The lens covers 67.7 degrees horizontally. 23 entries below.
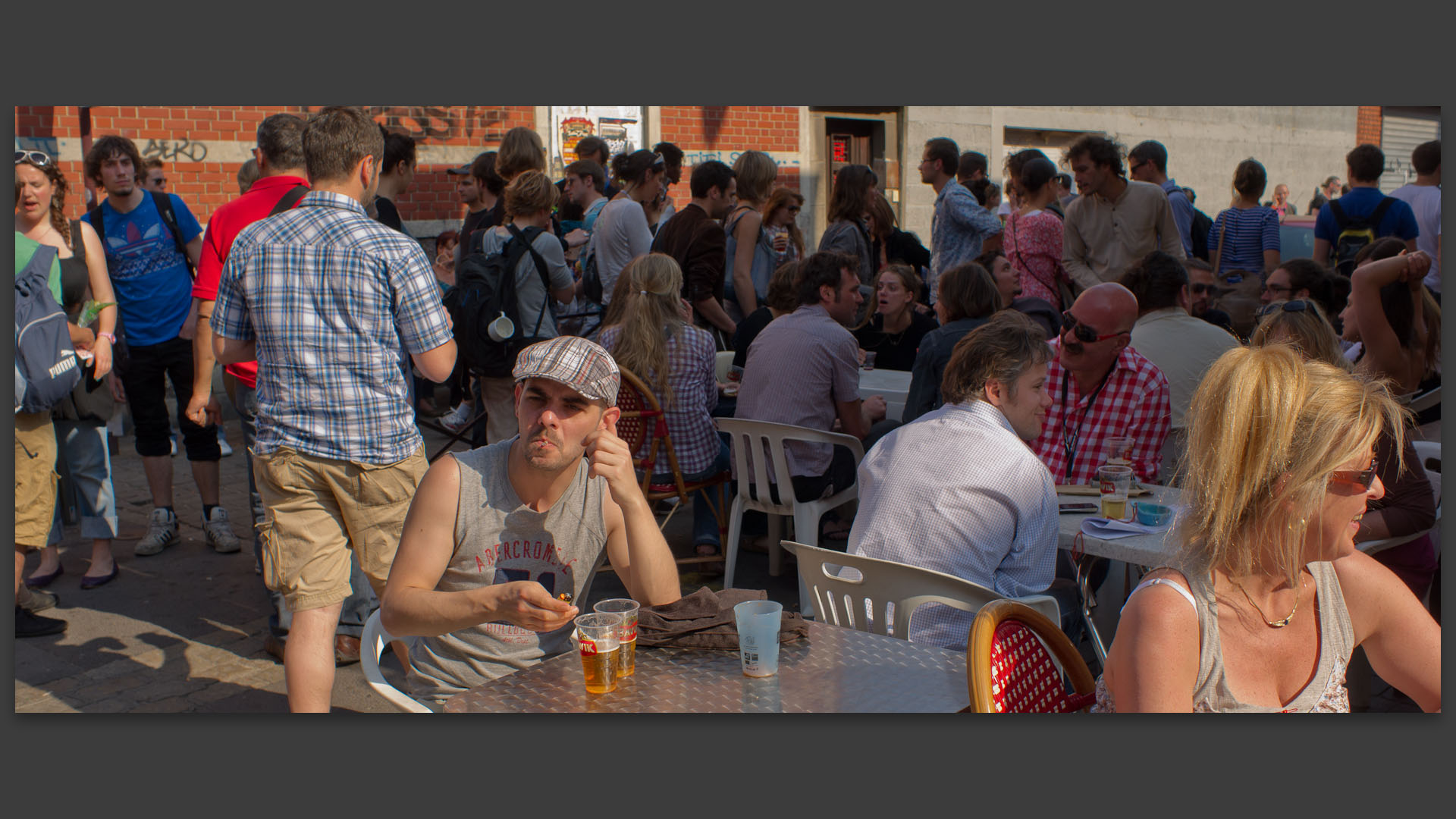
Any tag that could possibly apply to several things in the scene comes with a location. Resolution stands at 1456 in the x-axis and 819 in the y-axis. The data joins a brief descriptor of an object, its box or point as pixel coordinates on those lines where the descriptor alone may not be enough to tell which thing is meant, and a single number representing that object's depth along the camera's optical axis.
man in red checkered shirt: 3.76
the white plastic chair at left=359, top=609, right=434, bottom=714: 2.22
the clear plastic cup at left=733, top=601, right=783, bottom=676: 2.05
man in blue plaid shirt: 2.98
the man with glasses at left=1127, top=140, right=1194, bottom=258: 7.10
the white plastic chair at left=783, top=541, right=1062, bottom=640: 2.59
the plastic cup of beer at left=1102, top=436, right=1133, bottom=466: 3.73
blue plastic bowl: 3.12
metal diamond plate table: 2.00
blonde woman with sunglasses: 1.71
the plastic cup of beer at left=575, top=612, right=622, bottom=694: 1.99
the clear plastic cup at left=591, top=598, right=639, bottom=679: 2.04
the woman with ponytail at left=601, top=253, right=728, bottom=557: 4.69
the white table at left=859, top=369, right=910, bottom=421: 5.09
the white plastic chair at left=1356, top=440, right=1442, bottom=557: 3.40
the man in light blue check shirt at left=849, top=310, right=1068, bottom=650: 2.72
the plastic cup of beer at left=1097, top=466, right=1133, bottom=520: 3.27
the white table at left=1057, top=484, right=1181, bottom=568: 2.87
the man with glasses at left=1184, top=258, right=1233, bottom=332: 5.91
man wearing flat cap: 2.24
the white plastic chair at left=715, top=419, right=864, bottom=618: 4.48
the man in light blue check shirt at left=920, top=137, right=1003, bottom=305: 6.96
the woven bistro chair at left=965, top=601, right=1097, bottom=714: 1.71
